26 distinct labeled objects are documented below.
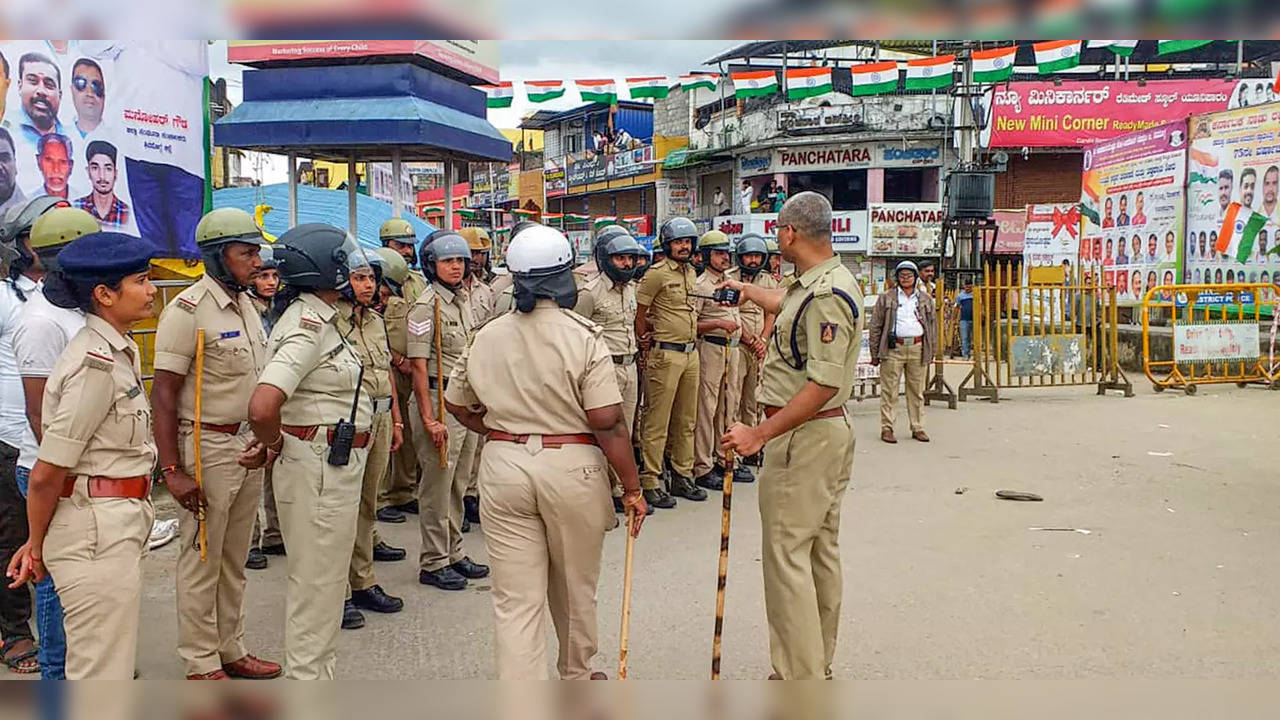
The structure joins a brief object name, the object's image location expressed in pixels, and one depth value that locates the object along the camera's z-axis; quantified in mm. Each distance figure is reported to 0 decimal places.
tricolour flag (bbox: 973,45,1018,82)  21422
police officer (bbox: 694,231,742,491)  8094
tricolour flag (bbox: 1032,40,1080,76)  21641
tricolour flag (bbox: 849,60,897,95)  23328
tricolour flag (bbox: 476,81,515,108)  24006
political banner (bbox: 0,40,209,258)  6125
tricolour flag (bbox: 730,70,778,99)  24031
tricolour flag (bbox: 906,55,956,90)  23156
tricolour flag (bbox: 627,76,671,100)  23375
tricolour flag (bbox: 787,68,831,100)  24109
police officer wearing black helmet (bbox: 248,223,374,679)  3652
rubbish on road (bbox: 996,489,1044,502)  7562
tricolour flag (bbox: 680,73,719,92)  25975
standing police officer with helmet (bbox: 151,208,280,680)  3854
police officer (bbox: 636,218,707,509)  7512
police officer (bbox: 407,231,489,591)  5477
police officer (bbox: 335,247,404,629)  4910
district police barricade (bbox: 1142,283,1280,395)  13398
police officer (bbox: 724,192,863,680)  3727
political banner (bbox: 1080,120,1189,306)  16516
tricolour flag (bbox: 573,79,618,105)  24250
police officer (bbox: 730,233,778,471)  8617
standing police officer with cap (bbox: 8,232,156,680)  2895
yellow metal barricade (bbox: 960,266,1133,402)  12852
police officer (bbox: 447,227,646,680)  3393
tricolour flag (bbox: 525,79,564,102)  24703
